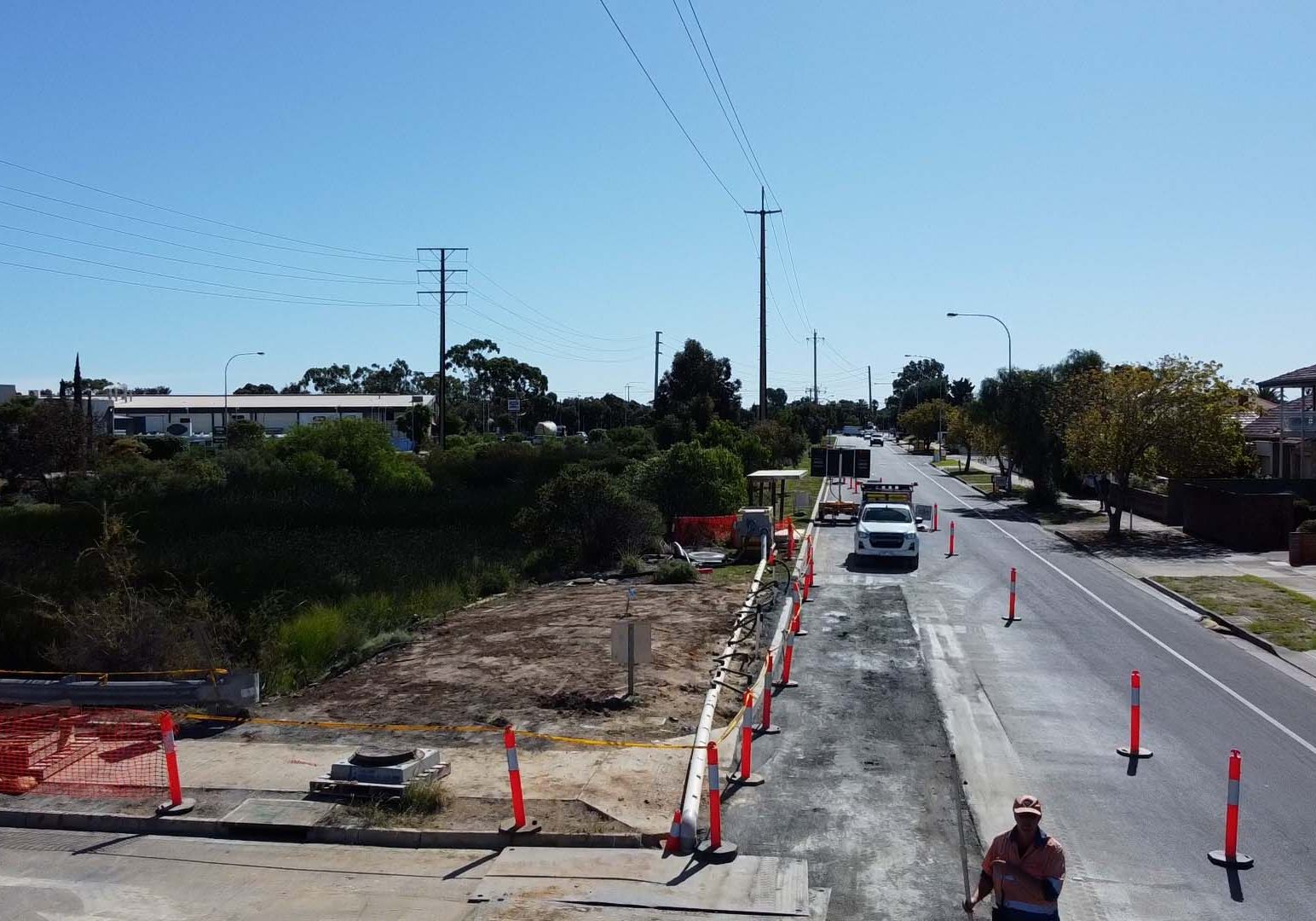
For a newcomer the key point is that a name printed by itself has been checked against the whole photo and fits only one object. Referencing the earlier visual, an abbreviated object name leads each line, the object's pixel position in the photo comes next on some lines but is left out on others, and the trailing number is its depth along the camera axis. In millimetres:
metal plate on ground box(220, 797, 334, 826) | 10828
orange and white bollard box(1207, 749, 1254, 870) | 9445
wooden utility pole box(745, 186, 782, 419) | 55188
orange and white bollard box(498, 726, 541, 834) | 10312
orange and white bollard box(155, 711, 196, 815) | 11219
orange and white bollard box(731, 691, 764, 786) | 11656
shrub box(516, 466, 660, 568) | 31875
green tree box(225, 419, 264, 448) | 71325
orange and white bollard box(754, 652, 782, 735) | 13768
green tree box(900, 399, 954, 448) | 105875
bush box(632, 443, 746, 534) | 37281
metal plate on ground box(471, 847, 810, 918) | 8789
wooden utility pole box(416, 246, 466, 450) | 60869
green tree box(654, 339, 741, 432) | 83375
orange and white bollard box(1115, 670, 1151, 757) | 12680
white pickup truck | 29344
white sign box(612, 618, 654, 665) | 15062
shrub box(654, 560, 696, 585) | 27578
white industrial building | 118875
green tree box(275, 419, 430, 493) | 50125
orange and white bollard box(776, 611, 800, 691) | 16047
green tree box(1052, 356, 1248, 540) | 36812
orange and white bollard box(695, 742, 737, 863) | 9672
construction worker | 6691
